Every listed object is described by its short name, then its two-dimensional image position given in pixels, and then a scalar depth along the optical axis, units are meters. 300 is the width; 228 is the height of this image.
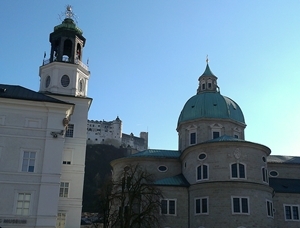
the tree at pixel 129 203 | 30.80
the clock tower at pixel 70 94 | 30.66
